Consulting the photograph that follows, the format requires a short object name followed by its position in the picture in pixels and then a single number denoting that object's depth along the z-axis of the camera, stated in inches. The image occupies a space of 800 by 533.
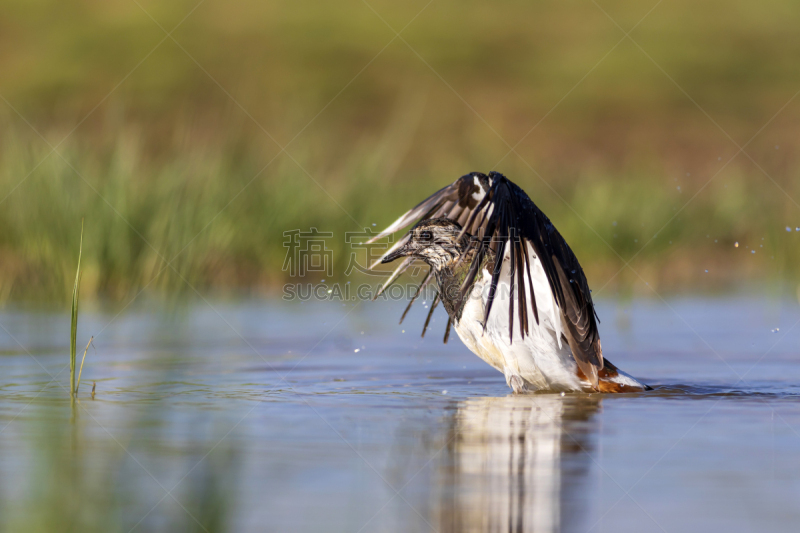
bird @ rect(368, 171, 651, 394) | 421.4
